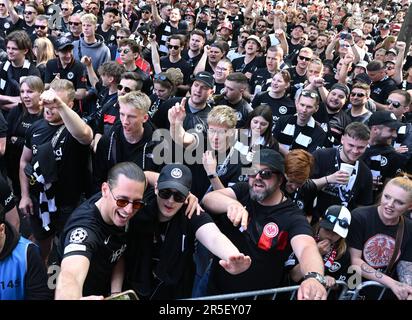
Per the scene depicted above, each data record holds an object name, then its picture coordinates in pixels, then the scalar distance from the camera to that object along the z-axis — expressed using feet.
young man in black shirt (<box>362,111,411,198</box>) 15.21
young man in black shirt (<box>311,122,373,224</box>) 13.25
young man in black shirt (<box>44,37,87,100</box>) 18.58
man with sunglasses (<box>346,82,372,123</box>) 18.35
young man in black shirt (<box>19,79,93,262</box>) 12.06
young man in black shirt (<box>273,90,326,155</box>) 15.93
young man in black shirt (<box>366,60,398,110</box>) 23.20
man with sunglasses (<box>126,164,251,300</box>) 9.20
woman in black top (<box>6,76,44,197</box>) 13.85
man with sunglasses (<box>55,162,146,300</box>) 7.95
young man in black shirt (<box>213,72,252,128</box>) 17.34
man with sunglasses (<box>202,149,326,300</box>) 9.41
